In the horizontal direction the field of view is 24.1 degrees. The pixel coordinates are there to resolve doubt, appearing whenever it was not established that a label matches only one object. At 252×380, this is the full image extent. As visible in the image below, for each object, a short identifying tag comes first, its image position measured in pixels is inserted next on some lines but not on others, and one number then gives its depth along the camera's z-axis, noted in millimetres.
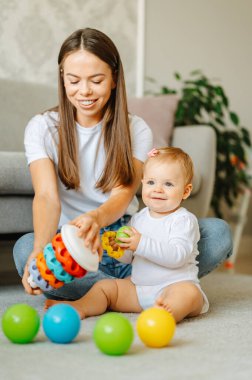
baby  1472
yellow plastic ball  1162
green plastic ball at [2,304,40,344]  1172
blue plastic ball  1168
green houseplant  3225
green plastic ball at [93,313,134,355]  1088
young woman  1604
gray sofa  1913
